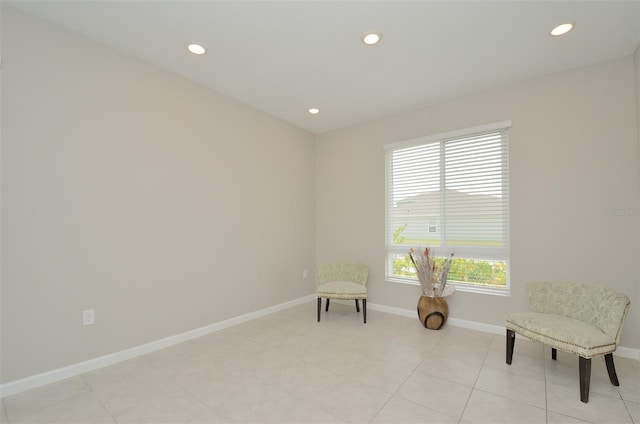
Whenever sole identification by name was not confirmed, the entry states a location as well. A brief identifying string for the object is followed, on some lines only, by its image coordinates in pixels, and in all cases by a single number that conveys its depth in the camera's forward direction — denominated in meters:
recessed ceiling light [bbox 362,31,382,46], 2.31
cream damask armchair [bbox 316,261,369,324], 3.65
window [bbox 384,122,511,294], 3.25
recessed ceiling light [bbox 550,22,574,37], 2.23
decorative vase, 3.28
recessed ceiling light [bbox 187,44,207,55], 2.52
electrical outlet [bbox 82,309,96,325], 2.36
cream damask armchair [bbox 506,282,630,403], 1.98
